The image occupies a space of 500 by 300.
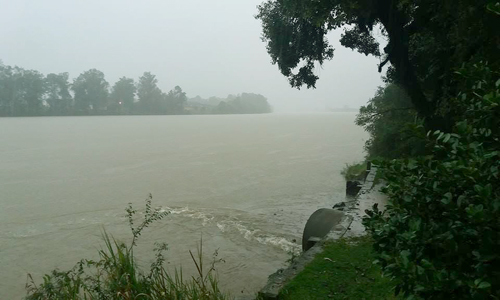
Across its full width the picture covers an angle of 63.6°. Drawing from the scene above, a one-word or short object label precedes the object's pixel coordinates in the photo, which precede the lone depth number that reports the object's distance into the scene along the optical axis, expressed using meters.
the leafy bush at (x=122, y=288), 4.65
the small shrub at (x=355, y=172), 17.68
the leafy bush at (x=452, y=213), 1.64
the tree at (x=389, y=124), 15.40
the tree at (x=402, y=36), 6.29
